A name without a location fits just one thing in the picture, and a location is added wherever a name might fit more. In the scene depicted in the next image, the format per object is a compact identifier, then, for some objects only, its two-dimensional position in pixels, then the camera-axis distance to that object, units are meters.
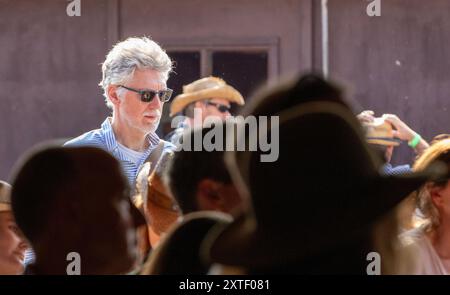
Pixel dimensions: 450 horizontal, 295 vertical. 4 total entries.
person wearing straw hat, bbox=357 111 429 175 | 5.23
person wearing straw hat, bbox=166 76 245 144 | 5.15
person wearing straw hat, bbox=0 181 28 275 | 4.16
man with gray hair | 4.82
